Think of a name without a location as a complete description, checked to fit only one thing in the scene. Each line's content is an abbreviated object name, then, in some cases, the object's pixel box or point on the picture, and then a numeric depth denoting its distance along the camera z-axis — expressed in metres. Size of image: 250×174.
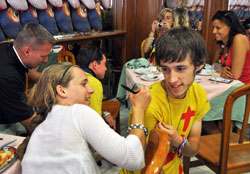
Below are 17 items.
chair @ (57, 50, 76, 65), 2.79
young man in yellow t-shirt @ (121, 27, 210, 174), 0.97
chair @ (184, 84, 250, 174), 1.26
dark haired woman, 2.29
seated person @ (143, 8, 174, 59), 3.26
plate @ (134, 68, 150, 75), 2.52
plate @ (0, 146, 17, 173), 0.98
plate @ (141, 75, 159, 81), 2.26
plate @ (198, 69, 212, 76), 2.44
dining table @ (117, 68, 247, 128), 2.13
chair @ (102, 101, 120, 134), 2.37
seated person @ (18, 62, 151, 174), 0.84
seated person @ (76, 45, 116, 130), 1.94
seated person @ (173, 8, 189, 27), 3.23
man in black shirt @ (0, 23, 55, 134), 1.68
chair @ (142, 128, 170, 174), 0.62
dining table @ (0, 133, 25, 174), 0.99
